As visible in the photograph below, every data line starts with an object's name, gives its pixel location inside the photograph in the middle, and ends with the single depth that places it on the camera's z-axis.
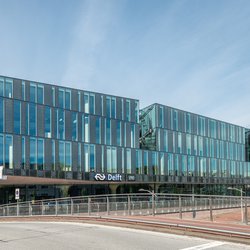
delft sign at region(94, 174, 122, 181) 36.64
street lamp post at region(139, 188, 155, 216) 15.91
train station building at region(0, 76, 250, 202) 33.02
